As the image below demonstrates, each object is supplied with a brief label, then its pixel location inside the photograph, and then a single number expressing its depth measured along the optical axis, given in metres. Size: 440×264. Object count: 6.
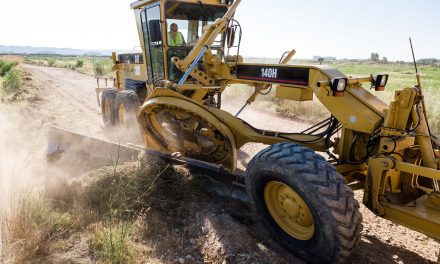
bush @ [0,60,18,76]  21.09
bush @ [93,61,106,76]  28.27
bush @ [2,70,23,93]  13.90
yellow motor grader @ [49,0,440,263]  3.29
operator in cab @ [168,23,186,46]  6.56
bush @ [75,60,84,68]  43.03
